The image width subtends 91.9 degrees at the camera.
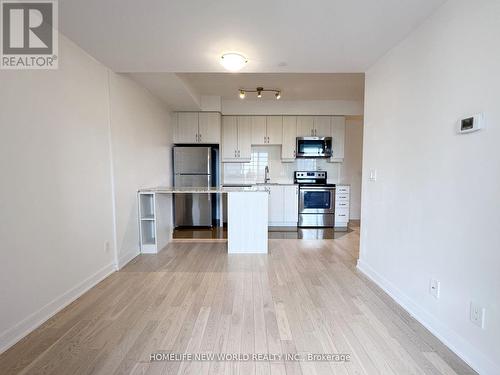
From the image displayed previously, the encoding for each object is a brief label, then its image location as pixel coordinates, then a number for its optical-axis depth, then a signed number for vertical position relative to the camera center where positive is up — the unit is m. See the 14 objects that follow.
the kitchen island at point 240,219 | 3.36 -0.67
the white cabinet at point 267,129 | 5.11 +0.89
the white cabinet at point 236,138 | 5.13 +0.70
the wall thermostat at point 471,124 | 1.36 +0.28
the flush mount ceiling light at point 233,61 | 2.39 +1.11
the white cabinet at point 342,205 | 4.94 -0.70
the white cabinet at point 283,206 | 4.97 -0.72
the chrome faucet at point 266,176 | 5.35 -0.11
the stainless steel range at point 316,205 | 4.90 -0.69
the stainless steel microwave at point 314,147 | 5.04 +0.50
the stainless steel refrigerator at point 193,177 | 4.68 -0.12
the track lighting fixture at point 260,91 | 4.20 +1.44
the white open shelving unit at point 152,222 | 3.43 -0.75
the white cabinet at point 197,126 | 4.86 +0.90
